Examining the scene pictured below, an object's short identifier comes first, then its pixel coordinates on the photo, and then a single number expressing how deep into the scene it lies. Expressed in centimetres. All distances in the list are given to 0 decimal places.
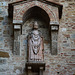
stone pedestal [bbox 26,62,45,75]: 759
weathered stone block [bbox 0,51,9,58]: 795
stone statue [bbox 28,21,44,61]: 780
